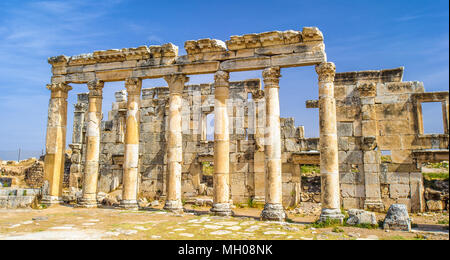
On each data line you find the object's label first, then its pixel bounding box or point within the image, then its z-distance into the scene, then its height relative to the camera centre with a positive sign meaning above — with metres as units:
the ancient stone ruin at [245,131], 13.27 +2.19
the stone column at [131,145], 14.95 +1.28
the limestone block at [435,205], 15.94 -1.25
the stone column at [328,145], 12.29 +1.14
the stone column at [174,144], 14.34 +1.29
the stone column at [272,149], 12.75 +1.02
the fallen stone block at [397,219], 10.65 -1.30
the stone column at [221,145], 13.66 +1.22
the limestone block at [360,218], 11.41 -1.35
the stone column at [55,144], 15.99 +1.40
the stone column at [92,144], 15.60 +1.37
